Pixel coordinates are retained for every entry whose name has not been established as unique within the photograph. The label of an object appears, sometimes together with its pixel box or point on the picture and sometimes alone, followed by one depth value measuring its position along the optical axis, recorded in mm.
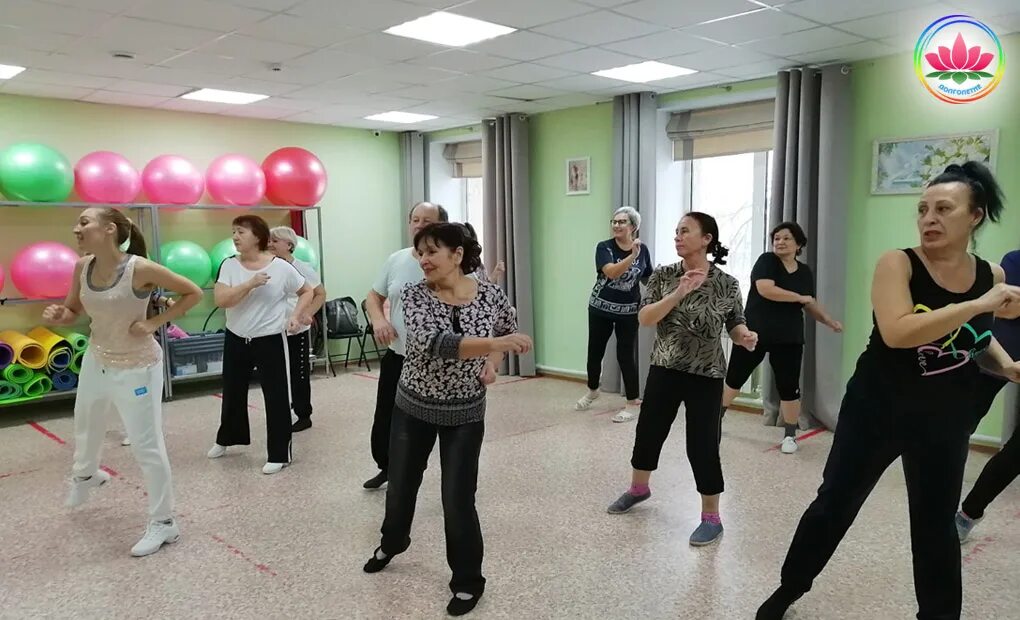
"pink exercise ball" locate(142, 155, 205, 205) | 6098
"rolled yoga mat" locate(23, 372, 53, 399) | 5508
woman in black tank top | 2057
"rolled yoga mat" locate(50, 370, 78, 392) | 5668
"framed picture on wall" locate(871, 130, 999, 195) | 4633
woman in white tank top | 3047
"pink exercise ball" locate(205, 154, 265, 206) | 6441
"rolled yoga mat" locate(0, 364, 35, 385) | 5414
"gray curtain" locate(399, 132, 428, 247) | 8266
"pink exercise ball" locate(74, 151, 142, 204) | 5723
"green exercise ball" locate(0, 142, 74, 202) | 5328
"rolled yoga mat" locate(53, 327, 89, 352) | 5715
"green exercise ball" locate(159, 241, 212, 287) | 6066
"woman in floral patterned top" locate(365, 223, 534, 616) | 2510
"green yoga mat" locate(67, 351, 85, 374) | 5734
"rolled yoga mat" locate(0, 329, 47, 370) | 5484
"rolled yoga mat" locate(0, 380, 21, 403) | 5414
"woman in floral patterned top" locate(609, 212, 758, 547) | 3115
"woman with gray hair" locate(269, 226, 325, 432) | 4918
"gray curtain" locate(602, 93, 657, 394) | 6199
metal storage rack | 5668
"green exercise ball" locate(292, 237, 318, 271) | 6539
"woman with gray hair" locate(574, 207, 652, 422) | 5359
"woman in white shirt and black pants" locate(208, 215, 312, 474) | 4160
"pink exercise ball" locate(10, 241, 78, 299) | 5391
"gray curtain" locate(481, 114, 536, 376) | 7172
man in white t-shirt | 3229
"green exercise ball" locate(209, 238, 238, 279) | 6328
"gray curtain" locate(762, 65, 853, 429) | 5086
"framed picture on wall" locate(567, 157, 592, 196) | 6875
